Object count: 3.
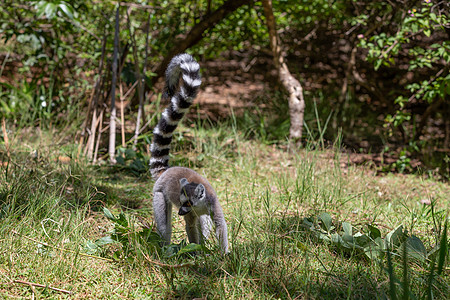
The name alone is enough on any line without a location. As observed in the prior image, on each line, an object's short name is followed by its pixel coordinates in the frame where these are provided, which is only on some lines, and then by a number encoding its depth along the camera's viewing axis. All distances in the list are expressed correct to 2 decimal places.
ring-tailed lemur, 2.49
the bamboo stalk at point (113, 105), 4.66
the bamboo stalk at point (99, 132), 4.63
